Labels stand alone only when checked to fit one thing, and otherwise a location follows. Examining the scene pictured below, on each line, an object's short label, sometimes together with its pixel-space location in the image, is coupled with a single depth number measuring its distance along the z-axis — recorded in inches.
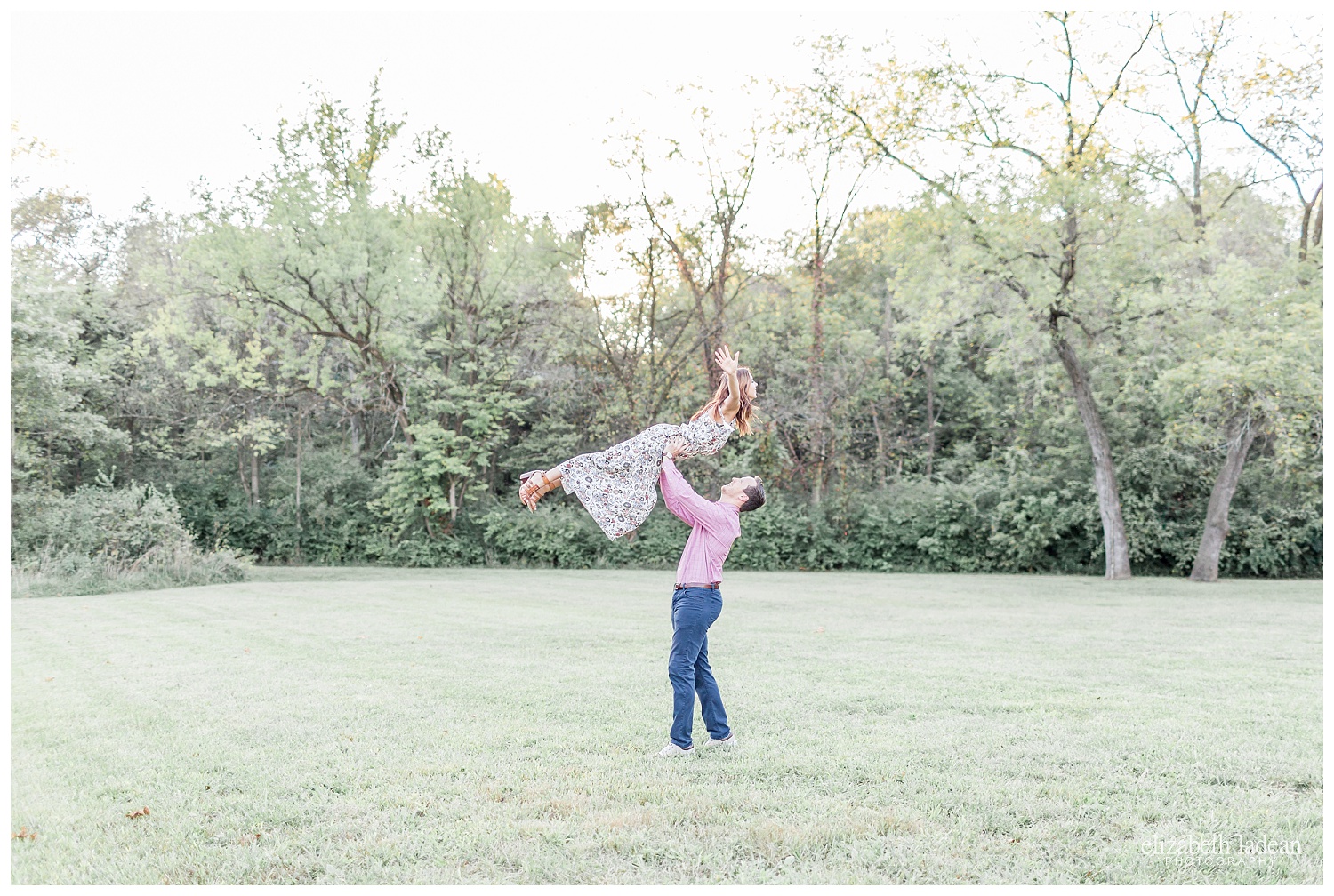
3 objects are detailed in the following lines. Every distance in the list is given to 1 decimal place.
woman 216.4
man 218.1
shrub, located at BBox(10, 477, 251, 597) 688.4
